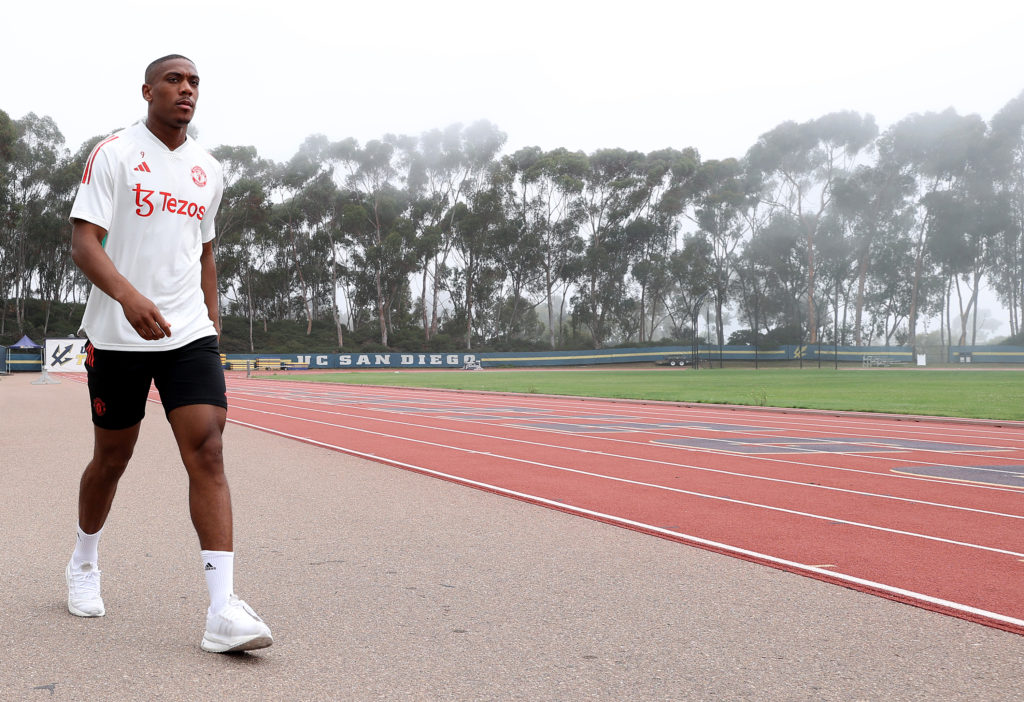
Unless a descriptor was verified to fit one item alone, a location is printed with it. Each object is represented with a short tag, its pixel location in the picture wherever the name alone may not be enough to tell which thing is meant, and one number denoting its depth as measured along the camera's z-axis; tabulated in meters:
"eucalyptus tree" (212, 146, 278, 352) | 62.22
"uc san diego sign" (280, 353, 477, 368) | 60.97
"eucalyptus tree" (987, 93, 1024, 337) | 65.88
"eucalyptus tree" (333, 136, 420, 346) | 68.38
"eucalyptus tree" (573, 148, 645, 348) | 68.19
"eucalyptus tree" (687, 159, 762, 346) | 67.31
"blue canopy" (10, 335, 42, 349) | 50.59
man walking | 2.97
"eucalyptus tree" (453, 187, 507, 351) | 67.62
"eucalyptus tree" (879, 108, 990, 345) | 66.25
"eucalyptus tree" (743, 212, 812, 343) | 69.00
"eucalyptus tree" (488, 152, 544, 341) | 68.06
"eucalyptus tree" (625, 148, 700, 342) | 67.69
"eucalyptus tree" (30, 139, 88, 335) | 62.16
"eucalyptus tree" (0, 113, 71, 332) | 60.88
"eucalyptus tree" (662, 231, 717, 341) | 69.50
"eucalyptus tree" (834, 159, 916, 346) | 66.44
